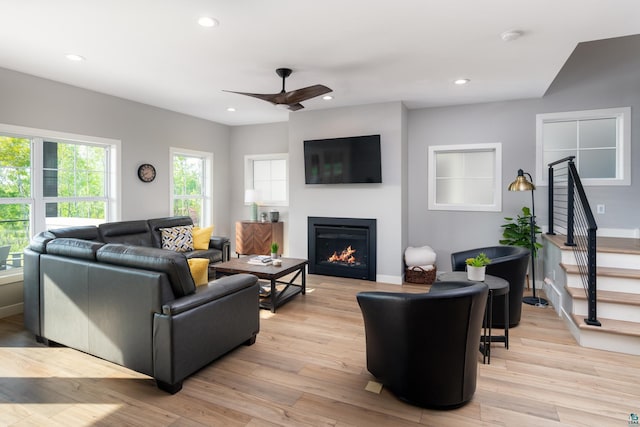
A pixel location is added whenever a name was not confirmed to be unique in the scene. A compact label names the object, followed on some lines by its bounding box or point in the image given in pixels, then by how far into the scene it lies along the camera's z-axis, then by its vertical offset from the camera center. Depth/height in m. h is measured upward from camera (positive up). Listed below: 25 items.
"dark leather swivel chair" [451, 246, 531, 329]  3.37 -0.66
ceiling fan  3.39 +1.14
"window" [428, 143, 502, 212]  5.12 +0.49
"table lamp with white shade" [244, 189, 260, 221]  6.41 +0.22
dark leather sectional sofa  2.34 -0.72
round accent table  2.75 -0.73
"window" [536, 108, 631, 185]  4.50 +0.90
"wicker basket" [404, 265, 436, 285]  5.07 -0.94
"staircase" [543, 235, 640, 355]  2.96 -0.79
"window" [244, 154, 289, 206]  6.78 +0.64
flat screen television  5.09 +0.74
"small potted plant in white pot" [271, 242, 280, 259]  4.45 -0.51
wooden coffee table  3.88 -0.69
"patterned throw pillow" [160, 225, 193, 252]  5.02 -0.41
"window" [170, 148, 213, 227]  6.05 +0.46
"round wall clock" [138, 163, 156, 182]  5.24 +0.56
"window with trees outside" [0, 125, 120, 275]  3.90 +0.33
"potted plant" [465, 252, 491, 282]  2.87 -0.47
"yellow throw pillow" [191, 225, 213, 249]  5.36 -0.43
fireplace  5.29 -0.58
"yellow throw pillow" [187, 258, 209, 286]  2.74 -0.46
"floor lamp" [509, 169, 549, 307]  3.98 -0.24
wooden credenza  6.27 -0.47
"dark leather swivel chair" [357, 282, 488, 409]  2.04 -0.79
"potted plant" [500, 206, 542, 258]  4.70 -0.30
